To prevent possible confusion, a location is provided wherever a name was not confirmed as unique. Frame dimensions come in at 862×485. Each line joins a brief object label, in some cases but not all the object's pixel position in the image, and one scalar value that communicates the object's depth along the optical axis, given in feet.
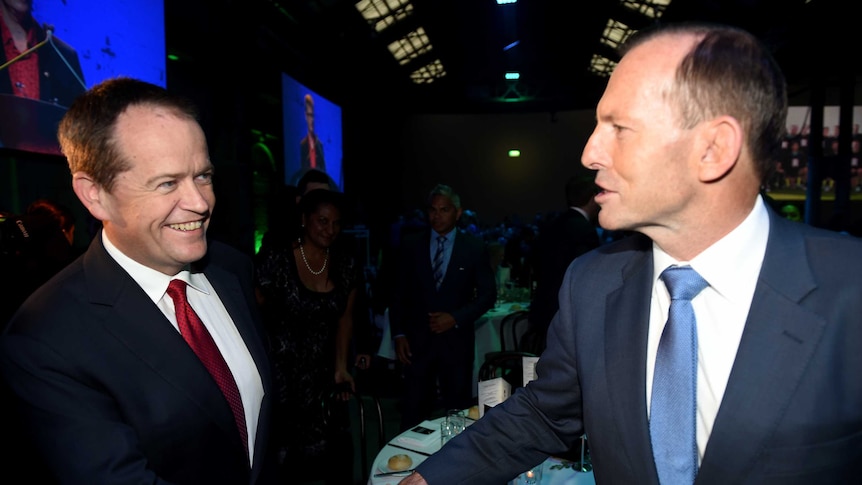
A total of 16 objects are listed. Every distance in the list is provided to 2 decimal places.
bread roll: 6.23
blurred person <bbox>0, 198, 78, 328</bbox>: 5.85
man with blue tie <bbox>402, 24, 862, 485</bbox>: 2.90
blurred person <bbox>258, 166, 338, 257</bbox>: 10.39
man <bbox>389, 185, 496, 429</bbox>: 12.37
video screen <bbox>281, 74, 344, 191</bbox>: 25.93
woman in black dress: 8.96
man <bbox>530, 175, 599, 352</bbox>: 12.75
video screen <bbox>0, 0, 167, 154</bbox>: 10.18
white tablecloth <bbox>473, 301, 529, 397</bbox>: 15.79
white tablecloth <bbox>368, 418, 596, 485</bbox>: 5.97
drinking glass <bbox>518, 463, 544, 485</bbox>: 5.64
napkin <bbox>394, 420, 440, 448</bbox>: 7.01
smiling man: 3.40
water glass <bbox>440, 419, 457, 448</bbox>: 6.73
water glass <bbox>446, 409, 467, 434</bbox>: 6.75
